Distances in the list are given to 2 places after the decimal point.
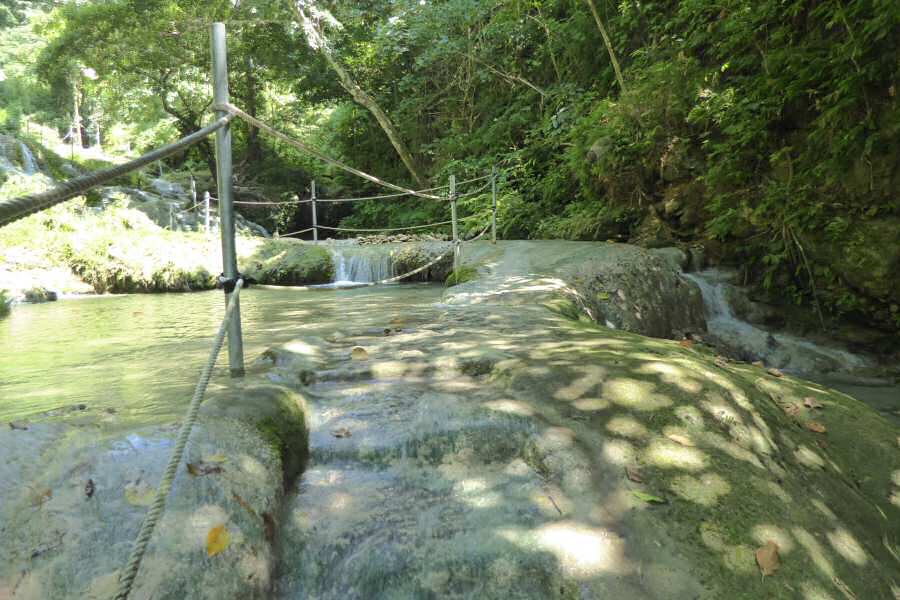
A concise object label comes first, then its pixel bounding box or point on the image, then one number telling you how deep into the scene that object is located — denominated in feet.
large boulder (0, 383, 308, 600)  4.14
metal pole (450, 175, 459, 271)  18.82
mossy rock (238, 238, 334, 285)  30.07
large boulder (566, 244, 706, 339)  17.74
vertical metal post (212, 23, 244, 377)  7.26
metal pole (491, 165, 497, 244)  24.56
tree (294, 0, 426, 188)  39.75
